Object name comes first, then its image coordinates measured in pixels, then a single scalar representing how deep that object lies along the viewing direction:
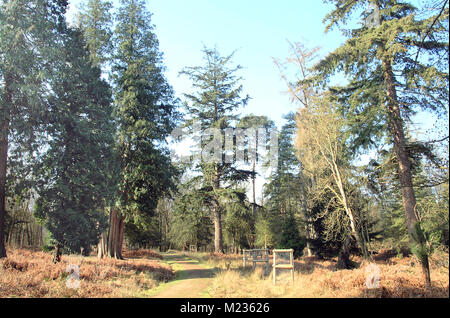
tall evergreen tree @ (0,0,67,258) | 11.39
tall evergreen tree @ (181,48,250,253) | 24.42
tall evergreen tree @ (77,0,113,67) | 20.56
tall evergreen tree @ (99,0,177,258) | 18.86
